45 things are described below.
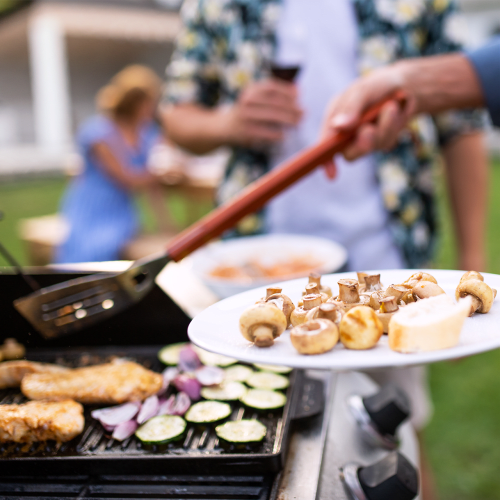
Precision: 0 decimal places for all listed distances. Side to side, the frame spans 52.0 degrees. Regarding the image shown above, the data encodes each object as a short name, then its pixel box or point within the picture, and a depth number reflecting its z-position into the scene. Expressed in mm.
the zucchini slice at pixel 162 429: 1056
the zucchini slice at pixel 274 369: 1362
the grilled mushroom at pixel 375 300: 787
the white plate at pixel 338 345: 628
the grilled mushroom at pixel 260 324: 721
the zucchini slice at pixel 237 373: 1346
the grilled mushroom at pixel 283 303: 810
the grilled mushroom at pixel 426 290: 762
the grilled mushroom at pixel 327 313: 739
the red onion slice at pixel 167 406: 1179
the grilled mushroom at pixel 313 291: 825
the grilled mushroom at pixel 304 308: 778
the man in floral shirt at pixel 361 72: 2023
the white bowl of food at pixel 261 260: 1568
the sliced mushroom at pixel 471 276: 789
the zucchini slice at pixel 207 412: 1135
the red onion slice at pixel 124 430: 1094
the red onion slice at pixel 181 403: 1177
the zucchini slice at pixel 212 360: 1424
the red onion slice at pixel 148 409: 1146
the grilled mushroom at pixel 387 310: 744
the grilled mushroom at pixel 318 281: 880
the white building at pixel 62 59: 14844
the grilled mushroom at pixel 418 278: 820
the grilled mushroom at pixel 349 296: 798
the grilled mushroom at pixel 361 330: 685
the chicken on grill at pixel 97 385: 1206
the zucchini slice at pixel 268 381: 1274
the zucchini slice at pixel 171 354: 1396
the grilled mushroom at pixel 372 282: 840
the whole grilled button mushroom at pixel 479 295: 737
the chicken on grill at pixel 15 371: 1280
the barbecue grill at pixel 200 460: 983
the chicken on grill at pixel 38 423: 1047
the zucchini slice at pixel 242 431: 1029
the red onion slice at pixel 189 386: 1238
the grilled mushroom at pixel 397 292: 791
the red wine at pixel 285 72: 1819
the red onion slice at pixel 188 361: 1349
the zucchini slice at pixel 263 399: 1173
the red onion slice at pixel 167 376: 1263
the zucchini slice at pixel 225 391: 1246
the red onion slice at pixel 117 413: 1144
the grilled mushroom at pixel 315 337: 682
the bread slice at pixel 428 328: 645
